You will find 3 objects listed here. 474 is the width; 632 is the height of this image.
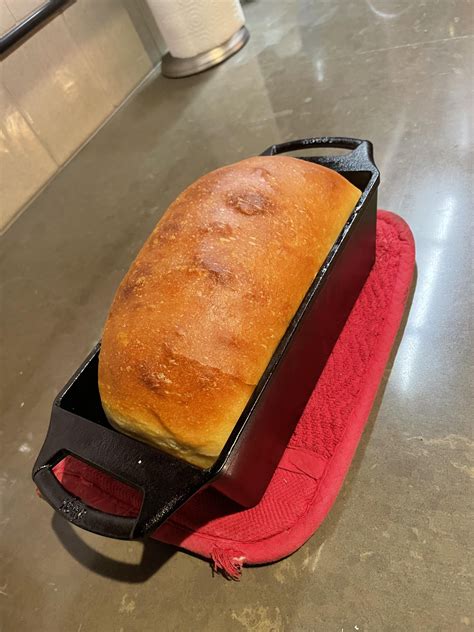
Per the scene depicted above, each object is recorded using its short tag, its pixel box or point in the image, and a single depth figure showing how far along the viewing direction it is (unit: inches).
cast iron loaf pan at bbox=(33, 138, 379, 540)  19.3
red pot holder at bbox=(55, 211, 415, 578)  23.8
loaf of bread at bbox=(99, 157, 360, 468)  20.0
